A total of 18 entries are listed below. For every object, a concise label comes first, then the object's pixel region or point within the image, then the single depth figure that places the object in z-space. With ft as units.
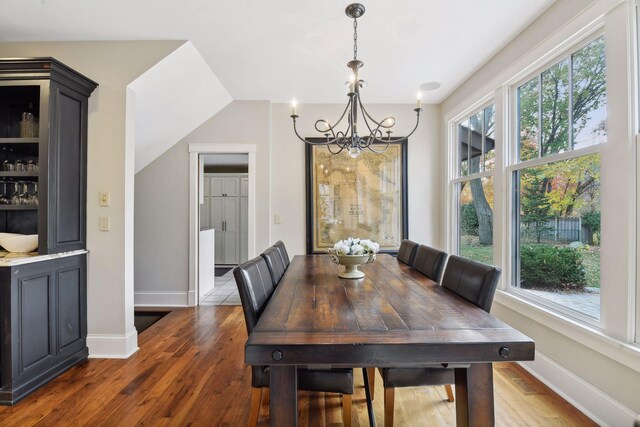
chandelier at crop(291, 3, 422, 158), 6.43
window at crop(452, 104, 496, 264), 9.53
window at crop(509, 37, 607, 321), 5.93
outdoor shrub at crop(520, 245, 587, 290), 6.42
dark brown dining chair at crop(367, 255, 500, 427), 4.65
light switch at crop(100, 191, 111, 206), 8.02
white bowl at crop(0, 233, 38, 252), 6.81
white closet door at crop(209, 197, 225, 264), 20.34
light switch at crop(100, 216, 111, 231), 8.04
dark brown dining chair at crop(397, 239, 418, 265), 8.36
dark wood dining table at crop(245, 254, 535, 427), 3.48
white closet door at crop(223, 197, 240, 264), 20.31
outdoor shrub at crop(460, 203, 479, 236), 10.43
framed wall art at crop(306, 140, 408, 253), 12.50
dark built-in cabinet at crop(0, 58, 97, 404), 6.25
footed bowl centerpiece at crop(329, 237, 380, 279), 6.33
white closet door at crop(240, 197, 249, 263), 20.30
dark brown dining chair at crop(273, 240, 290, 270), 8.36
